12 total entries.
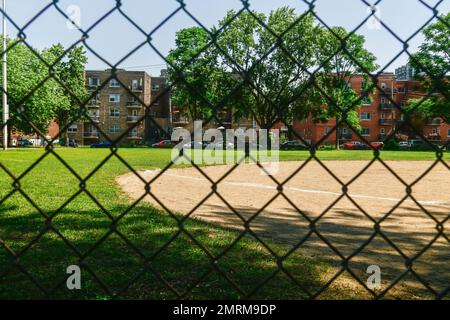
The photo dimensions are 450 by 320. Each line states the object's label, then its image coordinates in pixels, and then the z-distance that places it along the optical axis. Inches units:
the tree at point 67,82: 1905.3
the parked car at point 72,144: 2624.0
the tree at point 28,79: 1455.5
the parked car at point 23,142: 2546.8
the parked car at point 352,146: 2339.0
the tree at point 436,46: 1657.9
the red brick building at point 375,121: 2389.3
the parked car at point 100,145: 2546.8
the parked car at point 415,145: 2220.7
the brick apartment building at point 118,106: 3073.3
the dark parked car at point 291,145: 2136.3
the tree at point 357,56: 1254.0
